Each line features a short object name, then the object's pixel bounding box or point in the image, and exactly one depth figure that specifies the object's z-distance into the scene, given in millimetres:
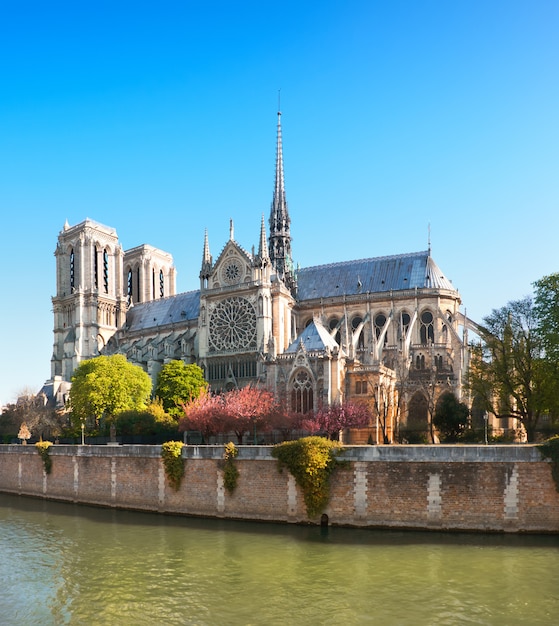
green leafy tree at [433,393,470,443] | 42094
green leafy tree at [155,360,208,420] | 53031
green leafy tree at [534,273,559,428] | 33625
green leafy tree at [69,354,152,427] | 51000
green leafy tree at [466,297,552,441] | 35719
